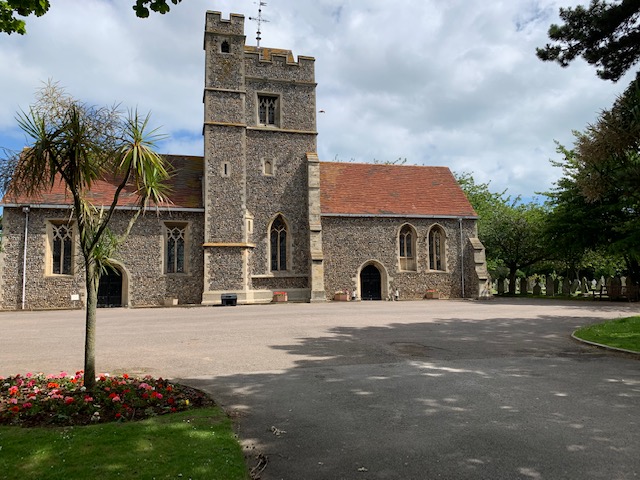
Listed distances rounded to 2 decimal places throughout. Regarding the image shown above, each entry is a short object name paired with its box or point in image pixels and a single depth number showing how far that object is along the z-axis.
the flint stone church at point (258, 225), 22.06
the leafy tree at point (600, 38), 10.05
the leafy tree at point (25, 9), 4.42
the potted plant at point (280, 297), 24.50
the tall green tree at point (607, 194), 9.55
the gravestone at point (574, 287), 30.53
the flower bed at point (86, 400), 4.81
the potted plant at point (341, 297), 25.78
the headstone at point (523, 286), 31.42
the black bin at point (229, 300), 22.64
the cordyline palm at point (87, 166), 5.49
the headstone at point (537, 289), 30.55
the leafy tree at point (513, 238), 31.19
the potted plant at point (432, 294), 26.95
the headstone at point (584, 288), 35.81
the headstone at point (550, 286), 29.15
